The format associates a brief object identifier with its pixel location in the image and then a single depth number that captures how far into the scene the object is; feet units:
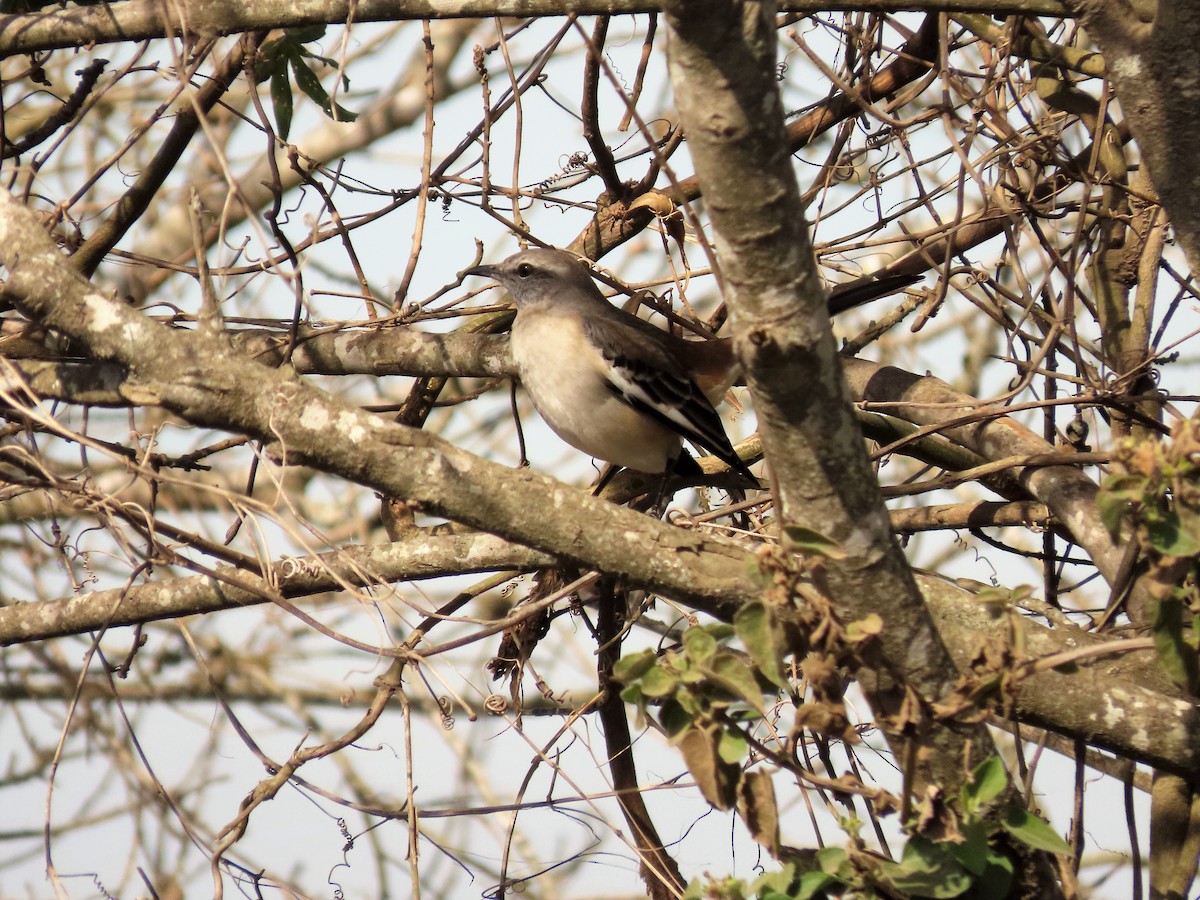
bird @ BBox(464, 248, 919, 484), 33.99
